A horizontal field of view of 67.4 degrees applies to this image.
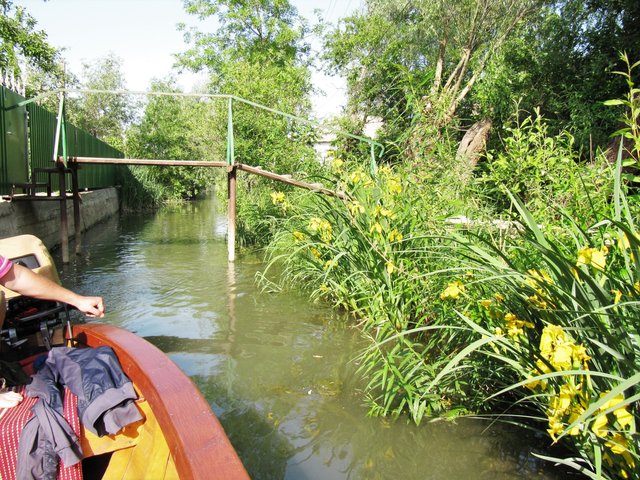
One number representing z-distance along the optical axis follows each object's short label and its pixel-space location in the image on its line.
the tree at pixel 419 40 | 13.43
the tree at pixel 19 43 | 13.75
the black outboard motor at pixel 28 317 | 2.57
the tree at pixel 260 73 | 10.87
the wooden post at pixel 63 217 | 8.44
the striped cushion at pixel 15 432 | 1.88
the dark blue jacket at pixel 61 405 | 1.89
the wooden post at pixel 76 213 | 9.28
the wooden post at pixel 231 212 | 8.60
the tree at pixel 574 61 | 10.54
